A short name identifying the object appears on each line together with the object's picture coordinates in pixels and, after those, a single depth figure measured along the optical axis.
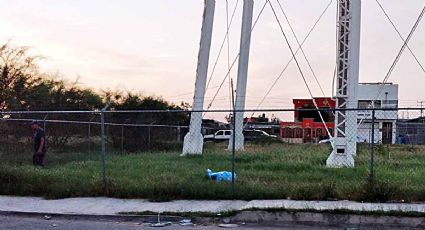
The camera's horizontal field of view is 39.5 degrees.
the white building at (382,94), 55.60
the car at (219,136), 41.66
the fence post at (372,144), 11.17
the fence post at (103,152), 12.55
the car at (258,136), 28.93
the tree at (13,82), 32.41
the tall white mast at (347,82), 19.22
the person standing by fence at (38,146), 18.95
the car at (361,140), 29.36
